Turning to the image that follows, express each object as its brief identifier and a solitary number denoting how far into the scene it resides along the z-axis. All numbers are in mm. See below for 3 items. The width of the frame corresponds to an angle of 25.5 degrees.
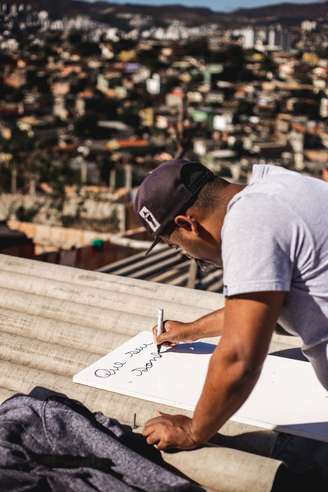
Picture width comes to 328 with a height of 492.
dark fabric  1510
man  1421
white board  1807
